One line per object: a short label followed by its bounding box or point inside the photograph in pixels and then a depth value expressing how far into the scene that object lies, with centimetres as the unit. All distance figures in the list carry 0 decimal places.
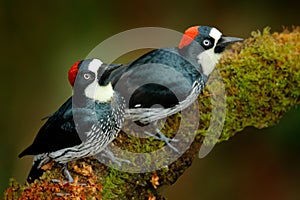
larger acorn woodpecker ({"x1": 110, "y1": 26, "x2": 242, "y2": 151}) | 473
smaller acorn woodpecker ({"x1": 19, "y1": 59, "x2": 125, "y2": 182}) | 428
